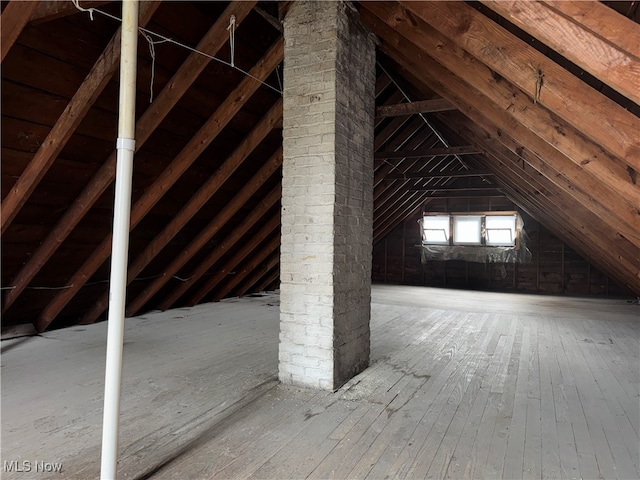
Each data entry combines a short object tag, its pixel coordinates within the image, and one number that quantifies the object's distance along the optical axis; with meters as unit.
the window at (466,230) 10.97
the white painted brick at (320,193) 2.86
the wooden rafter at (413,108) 3.97
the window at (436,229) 11.27
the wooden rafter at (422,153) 5.87
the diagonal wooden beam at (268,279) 7.90
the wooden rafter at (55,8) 2.32
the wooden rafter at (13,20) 2.12
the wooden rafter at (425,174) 7.41
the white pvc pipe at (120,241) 1.56
